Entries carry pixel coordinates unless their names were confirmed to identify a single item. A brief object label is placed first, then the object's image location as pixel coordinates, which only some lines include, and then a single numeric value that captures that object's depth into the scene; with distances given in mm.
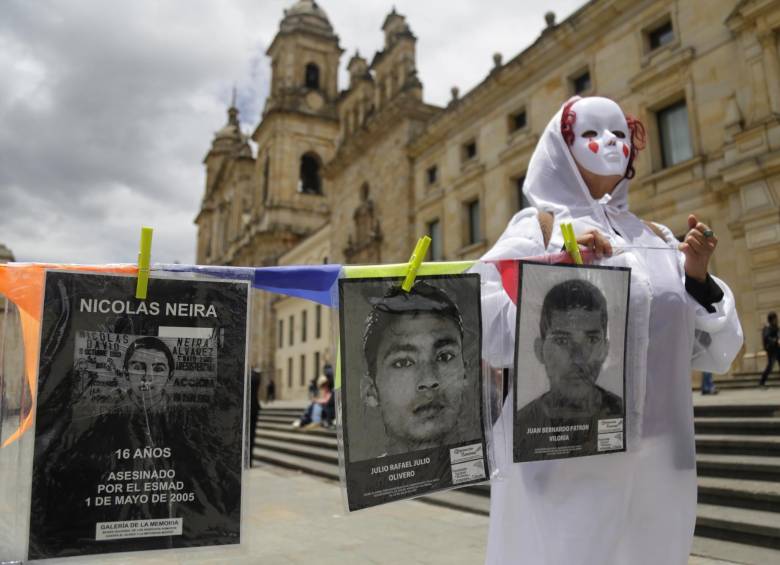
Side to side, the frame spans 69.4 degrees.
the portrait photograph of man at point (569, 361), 2041
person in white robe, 2064
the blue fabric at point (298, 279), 2037
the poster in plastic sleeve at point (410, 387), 1885
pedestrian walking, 10023
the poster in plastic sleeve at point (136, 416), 1705
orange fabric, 1727
